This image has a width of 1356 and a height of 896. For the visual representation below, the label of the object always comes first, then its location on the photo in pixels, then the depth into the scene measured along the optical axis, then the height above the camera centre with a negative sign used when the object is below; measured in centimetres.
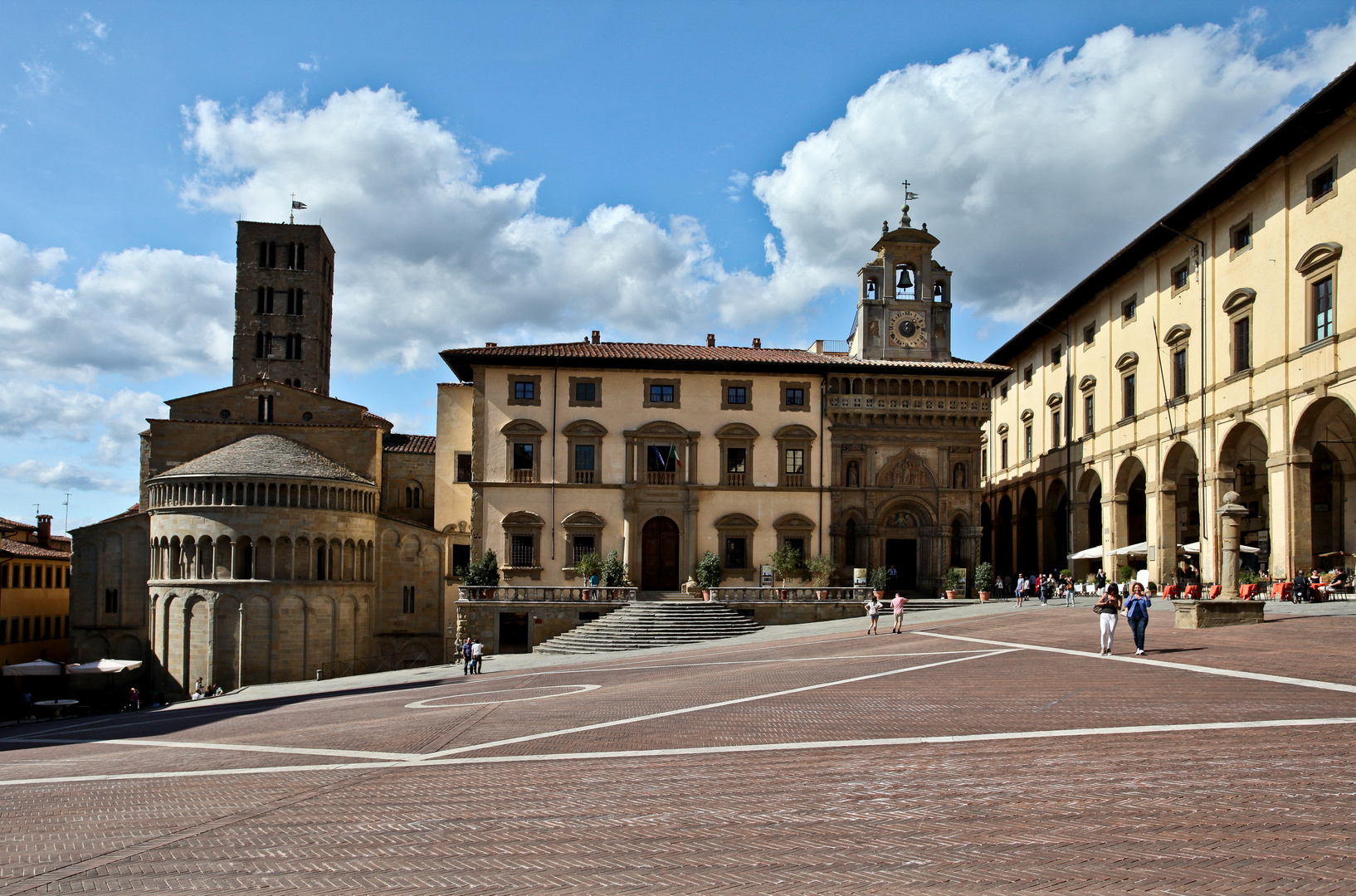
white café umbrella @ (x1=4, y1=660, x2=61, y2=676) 4819 -797
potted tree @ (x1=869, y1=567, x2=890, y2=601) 4522 -312
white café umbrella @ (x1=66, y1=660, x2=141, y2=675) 4912 -801
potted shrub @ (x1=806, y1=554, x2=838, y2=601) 4631 -272
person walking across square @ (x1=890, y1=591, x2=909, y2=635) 3378 -336
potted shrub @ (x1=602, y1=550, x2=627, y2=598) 4588 -288
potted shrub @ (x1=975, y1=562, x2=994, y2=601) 4625 -318
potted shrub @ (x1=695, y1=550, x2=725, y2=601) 4597 -283
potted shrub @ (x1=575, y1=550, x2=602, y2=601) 4612 -264
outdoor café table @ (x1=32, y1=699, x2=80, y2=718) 4334 -896
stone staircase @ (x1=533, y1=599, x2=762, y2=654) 3856 -479
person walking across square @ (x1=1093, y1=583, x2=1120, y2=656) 2136 -218
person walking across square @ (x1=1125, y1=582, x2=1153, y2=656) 2119 -224
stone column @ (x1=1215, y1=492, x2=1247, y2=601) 2675 -84
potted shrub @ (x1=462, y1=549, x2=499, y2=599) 4444 -283
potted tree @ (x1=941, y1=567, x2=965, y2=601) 4662 -324
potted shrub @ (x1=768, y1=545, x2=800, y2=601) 4709 -235
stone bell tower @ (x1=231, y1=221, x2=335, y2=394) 8044 +1739
